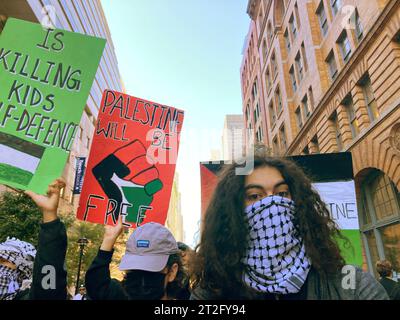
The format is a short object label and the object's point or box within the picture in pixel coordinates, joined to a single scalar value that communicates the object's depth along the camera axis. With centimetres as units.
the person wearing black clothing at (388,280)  492
